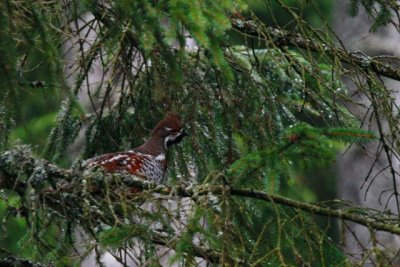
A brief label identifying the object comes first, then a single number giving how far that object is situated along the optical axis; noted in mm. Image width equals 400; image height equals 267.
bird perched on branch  11195
